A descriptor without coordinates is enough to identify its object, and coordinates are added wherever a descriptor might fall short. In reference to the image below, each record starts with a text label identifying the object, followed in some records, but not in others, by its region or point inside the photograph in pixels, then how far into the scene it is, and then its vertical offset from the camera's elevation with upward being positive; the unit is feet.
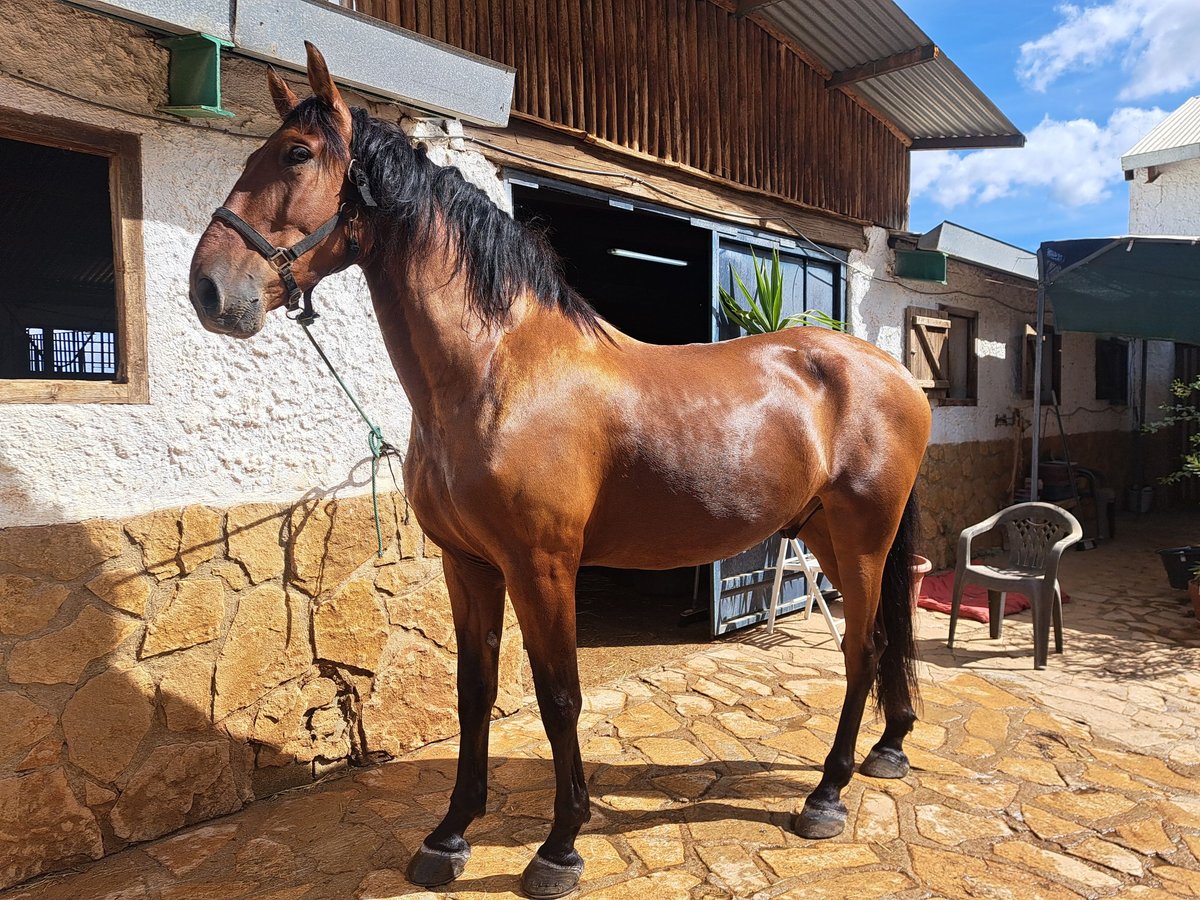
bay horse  6.31 -0.19
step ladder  14.66 -3.73
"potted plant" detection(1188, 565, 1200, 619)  16.53 -4.30
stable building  7.93 -0.26
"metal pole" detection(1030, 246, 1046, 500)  20.97 +1.25
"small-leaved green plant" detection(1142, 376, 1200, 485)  16.23 -0.70
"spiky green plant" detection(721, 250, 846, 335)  15.71 +2.02
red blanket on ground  17.74 -5.12
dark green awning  20.20 +3.25
